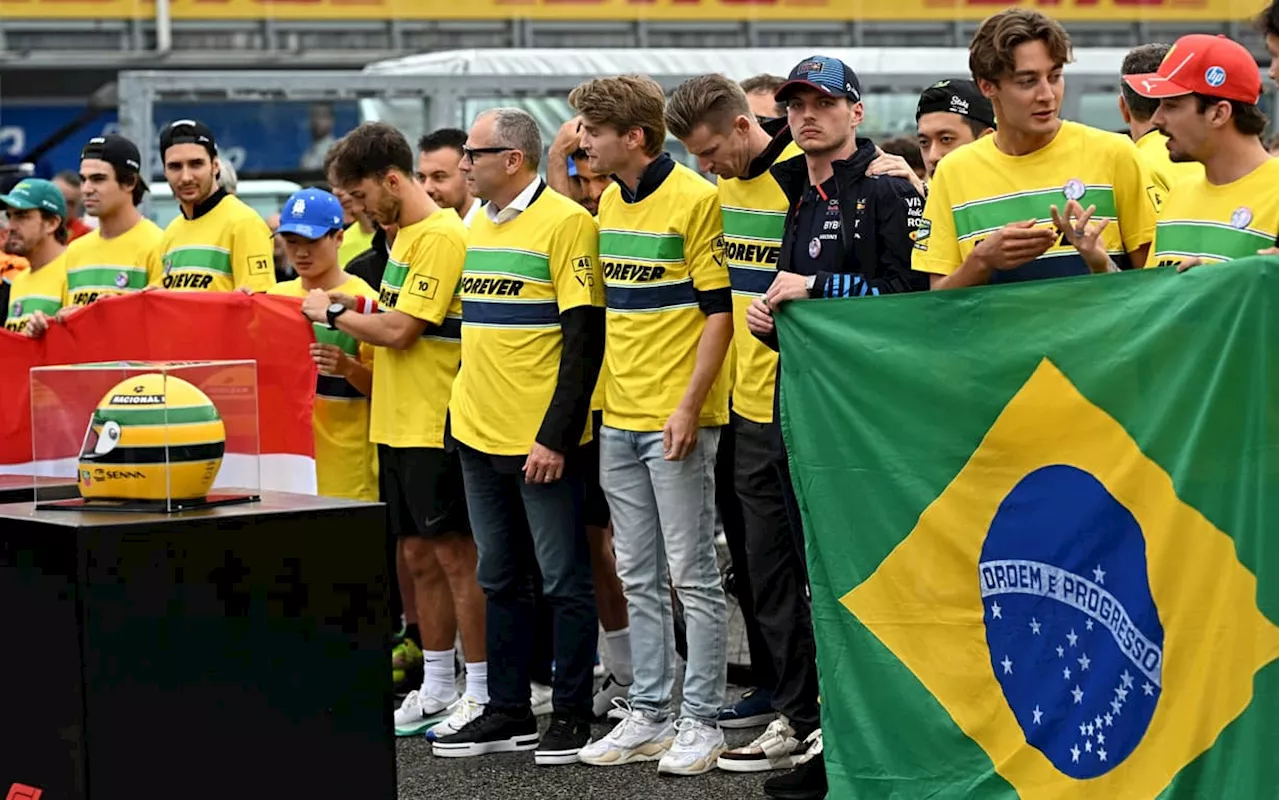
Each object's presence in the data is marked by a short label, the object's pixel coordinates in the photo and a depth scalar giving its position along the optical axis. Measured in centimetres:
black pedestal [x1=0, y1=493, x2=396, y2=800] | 884
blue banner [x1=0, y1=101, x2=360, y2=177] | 3039
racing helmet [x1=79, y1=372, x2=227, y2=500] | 945
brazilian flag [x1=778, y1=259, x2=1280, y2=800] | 911
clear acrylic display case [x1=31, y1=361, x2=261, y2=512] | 948
